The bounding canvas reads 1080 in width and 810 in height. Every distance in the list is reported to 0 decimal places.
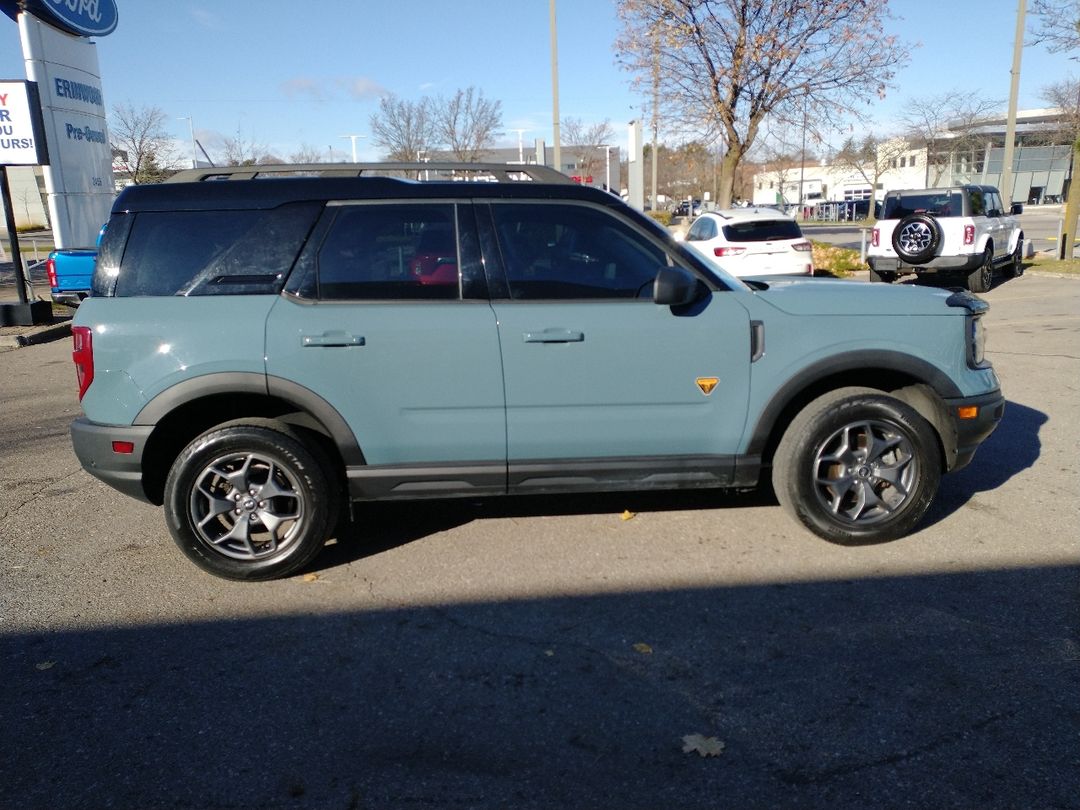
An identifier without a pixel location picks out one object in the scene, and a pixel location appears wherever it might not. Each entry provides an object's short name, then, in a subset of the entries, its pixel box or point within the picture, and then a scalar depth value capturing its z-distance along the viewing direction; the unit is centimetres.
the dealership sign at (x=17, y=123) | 1242
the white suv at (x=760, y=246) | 1365
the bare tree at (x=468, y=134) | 3731
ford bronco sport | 392
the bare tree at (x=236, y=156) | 4084
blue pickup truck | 1358
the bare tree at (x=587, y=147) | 6178
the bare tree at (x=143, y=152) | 3256
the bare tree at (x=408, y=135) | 3731
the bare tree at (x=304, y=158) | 4606
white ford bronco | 1455
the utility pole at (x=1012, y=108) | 2131
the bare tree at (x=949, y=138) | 4509
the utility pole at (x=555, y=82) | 1978
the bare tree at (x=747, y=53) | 1712
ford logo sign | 1478
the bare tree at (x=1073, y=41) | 1803
